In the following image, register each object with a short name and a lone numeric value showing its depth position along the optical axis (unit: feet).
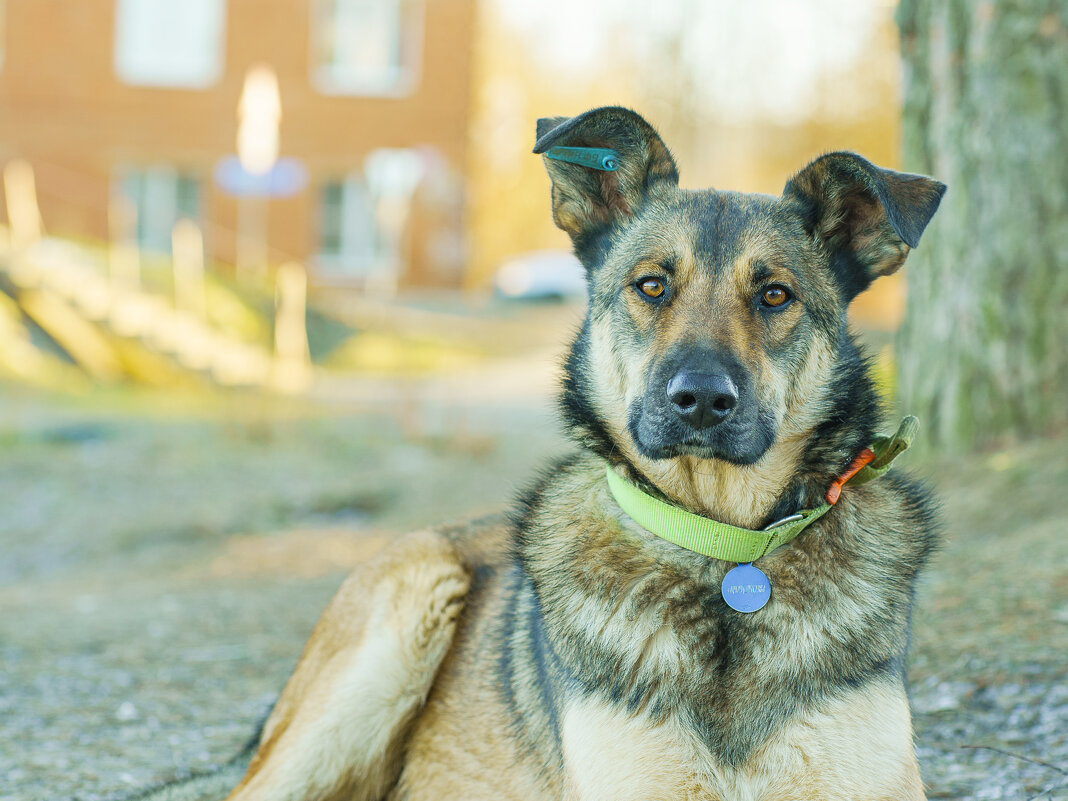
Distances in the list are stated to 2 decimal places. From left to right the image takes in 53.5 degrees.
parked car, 91.25
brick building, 85.66
